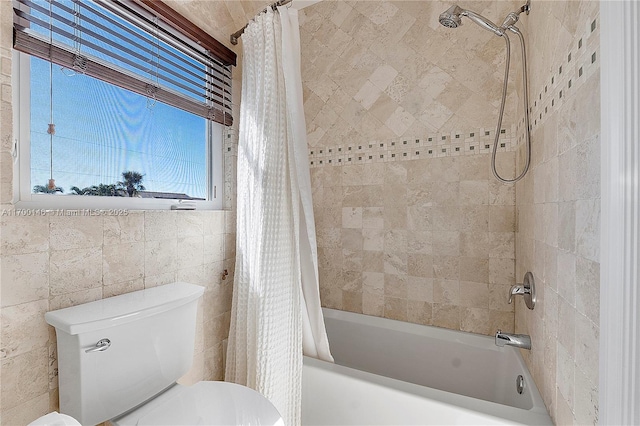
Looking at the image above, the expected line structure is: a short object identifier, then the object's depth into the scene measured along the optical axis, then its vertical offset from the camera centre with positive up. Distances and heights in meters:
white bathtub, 1.11 -0.77
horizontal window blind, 1.01 +0.67
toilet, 0.94 -0.55
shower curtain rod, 1.47 +1.01
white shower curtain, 1.37 -0.15
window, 1.02 +0.44
